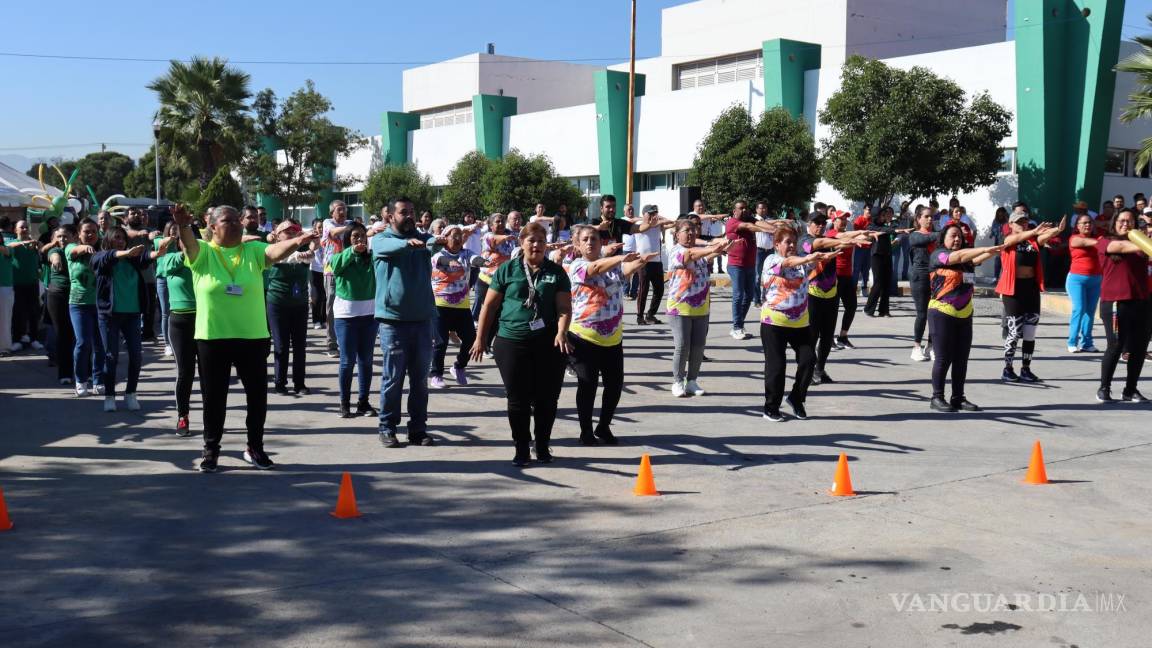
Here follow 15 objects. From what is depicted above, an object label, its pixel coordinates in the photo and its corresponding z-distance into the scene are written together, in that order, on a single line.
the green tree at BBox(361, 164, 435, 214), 45.16
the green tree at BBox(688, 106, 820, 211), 27.22
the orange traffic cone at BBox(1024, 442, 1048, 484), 7.13
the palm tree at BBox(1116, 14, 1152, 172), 21.97
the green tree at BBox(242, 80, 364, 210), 45.88
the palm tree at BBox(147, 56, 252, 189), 40.47
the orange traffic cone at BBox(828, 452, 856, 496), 6.75
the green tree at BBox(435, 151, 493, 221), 40.69
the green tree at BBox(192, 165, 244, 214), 38.25
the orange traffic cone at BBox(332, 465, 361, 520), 6.14
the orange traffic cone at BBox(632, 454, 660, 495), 6.73
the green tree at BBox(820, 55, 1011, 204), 24.47
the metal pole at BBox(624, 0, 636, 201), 32.53
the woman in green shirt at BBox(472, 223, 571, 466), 7.59
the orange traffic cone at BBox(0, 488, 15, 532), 5.81
